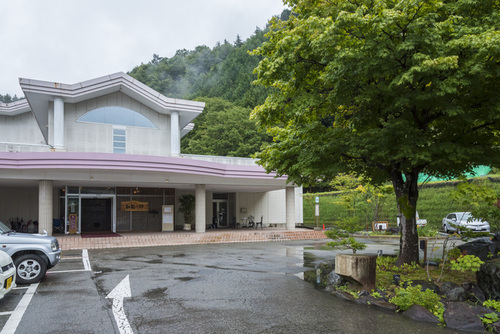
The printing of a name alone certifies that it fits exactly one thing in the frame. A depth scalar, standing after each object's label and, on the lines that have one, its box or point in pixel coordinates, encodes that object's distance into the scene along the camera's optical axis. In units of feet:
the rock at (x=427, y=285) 23.73
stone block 24.64
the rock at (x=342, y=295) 23.82
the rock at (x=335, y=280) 26.45
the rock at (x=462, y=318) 18.84
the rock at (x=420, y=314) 19.97
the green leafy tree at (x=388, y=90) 22.20
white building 56.75
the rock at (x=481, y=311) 19.55
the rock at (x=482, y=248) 31.42
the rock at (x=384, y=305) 21.69
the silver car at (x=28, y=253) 27.61
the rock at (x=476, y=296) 22.68
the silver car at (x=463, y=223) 71.15
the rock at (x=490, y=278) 21.88
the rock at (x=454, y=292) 22.58
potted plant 80.79
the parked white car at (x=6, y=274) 20.48
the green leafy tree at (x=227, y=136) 136.36
